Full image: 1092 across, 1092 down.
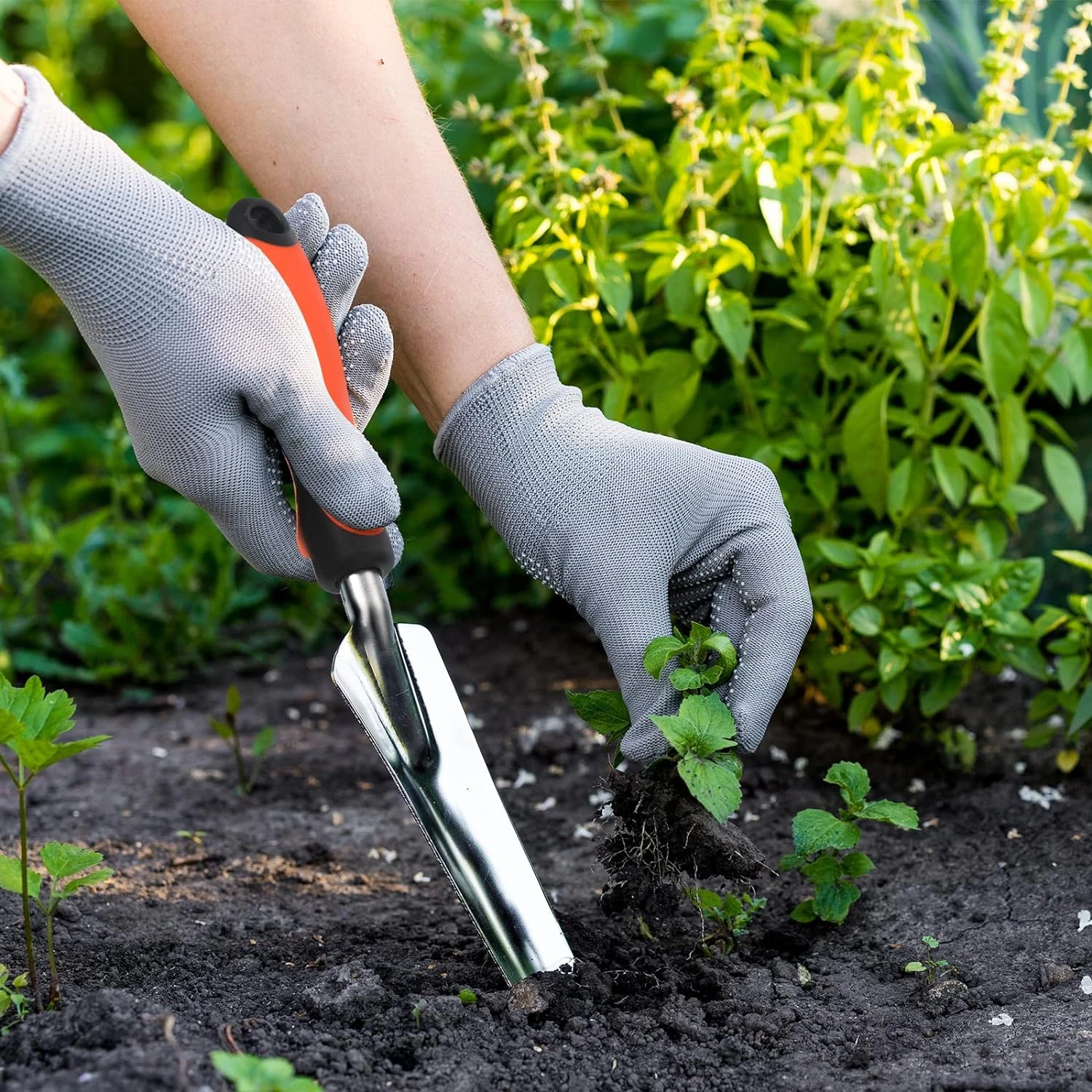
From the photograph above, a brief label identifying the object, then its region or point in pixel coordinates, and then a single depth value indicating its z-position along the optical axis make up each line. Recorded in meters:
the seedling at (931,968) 1.34
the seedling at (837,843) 1.34
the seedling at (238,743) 1.52
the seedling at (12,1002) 1.29
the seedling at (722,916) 1.35
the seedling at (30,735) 1.28
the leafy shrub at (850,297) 1.47
